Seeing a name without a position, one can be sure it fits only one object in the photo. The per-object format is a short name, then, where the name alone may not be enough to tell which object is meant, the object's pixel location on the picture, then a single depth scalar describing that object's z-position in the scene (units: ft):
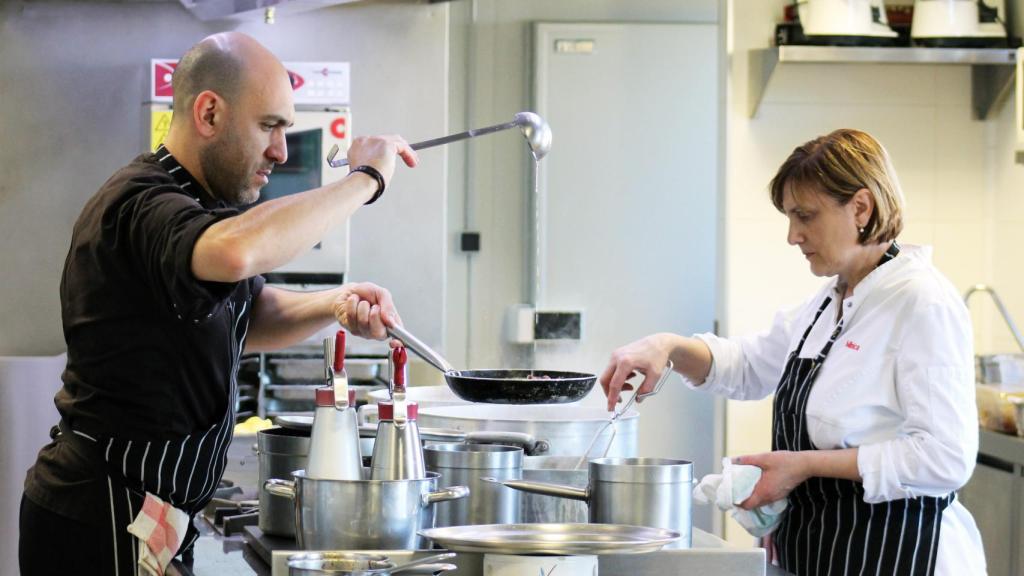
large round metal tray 10.88
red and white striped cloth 12.17
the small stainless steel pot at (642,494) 11.48
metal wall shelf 20.42
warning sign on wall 20.93
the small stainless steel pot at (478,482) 11.73
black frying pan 12.60
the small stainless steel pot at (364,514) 11.18
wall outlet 24.90
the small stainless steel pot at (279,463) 12.17
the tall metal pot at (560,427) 12.64
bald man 11.86
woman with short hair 12.92
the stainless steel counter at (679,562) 11.30
